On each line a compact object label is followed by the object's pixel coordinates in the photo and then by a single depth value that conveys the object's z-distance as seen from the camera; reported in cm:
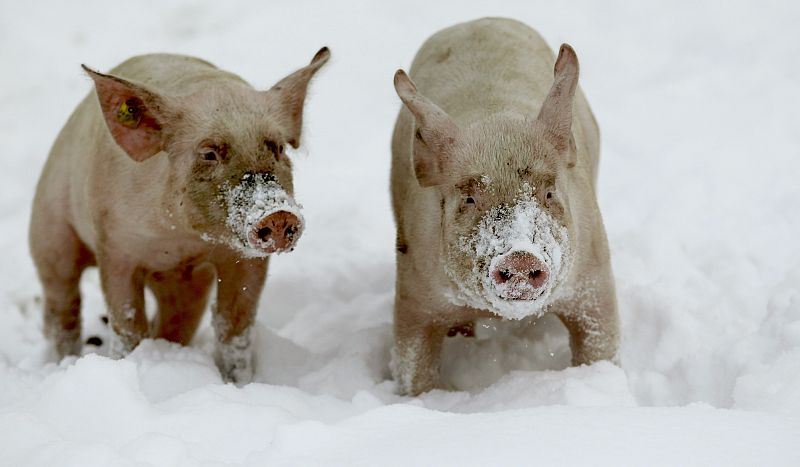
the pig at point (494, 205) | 848
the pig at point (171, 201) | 970
